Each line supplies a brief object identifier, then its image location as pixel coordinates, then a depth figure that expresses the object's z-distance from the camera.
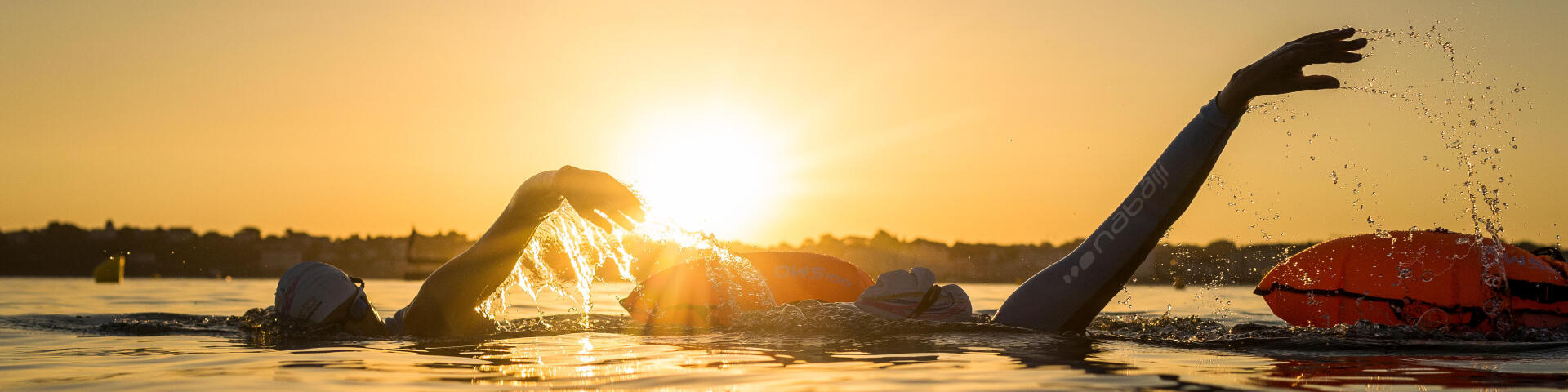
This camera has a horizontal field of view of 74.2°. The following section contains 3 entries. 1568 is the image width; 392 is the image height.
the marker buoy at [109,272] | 32.88
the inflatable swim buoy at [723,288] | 8.19
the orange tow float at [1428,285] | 7.83
